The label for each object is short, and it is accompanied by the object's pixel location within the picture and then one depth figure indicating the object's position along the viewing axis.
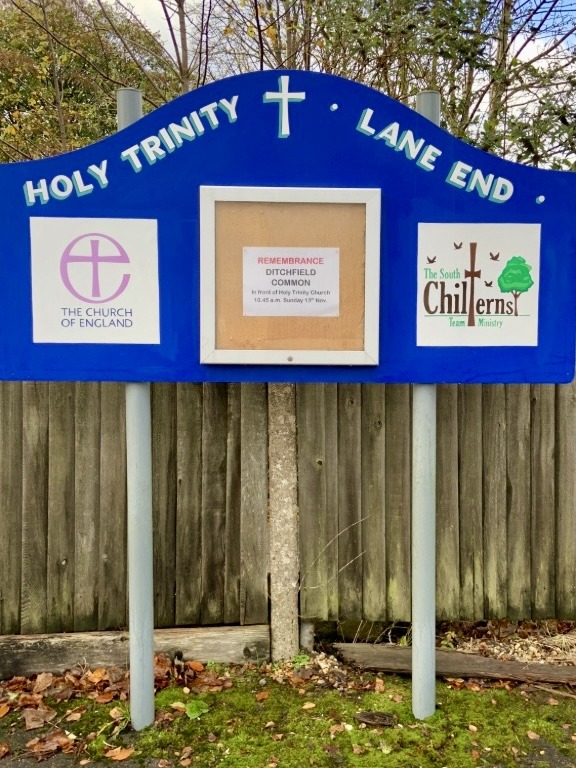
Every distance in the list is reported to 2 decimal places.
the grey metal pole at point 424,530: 2.97
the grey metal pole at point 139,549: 2.92
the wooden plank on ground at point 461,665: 3.29
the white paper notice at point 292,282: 2.85
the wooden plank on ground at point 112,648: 3.37
